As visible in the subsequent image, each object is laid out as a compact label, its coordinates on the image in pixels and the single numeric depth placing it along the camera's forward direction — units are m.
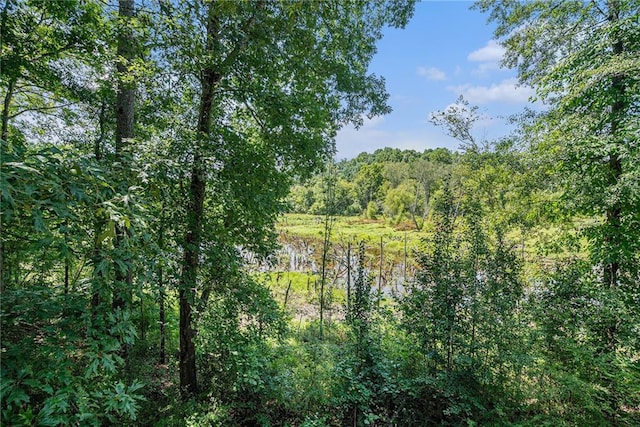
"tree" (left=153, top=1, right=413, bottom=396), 2.99
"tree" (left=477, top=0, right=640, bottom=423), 3.48
